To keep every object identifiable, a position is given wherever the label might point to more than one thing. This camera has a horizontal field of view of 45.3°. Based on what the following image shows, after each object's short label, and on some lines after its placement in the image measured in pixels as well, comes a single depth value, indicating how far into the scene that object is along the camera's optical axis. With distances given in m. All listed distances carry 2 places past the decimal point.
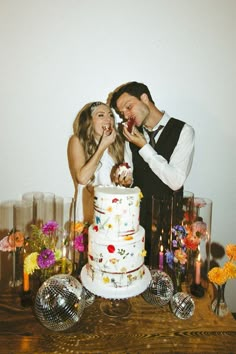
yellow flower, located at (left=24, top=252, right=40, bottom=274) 1.35
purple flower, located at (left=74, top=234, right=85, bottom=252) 1.51
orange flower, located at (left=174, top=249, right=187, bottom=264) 1.49
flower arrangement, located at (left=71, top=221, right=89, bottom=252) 1.51
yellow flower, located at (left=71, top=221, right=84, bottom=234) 1.54
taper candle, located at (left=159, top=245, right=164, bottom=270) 1.66
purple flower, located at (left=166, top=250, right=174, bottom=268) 1.56
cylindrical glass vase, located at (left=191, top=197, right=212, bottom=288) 1.59
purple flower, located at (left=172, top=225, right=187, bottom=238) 1.56
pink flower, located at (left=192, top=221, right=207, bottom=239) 1.56
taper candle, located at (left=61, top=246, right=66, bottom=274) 1.49
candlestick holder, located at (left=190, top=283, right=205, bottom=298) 1.53
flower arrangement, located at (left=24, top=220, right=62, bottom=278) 1.35
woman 1.82
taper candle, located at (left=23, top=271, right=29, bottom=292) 1.42
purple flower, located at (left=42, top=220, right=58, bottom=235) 1.46
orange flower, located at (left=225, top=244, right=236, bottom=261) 1.39
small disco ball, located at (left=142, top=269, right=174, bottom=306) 1.39
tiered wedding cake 1.25
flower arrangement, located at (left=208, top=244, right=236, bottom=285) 1.34
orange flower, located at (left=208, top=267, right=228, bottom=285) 1.34
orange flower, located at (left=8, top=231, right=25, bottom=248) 1.47
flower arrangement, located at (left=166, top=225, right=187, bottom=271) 1.53
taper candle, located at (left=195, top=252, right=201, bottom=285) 1.56
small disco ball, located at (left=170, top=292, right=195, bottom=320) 1.33
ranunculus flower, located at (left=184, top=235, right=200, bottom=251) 1.52
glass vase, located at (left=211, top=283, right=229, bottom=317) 1.37
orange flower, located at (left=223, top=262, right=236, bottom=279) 1.34
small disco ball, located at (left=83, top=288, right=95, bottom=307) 1.41
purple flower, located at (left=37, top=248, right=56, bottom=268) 1.34
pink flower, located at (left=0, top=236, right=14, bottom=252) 1.48
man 1.77
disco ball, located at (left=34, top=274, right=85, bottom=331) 1.18
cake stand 1.23
